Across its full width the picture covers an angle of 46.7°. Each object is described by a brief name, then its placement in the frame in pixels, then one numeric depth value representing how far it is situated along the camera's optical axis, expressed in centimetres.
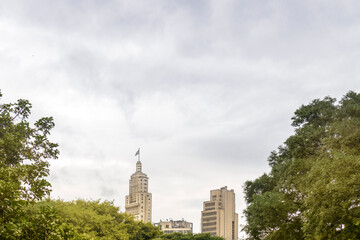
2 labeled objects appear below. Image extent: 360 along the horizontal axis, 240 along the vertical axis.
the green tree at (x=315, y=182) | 2217
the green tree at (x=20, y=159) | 1484
